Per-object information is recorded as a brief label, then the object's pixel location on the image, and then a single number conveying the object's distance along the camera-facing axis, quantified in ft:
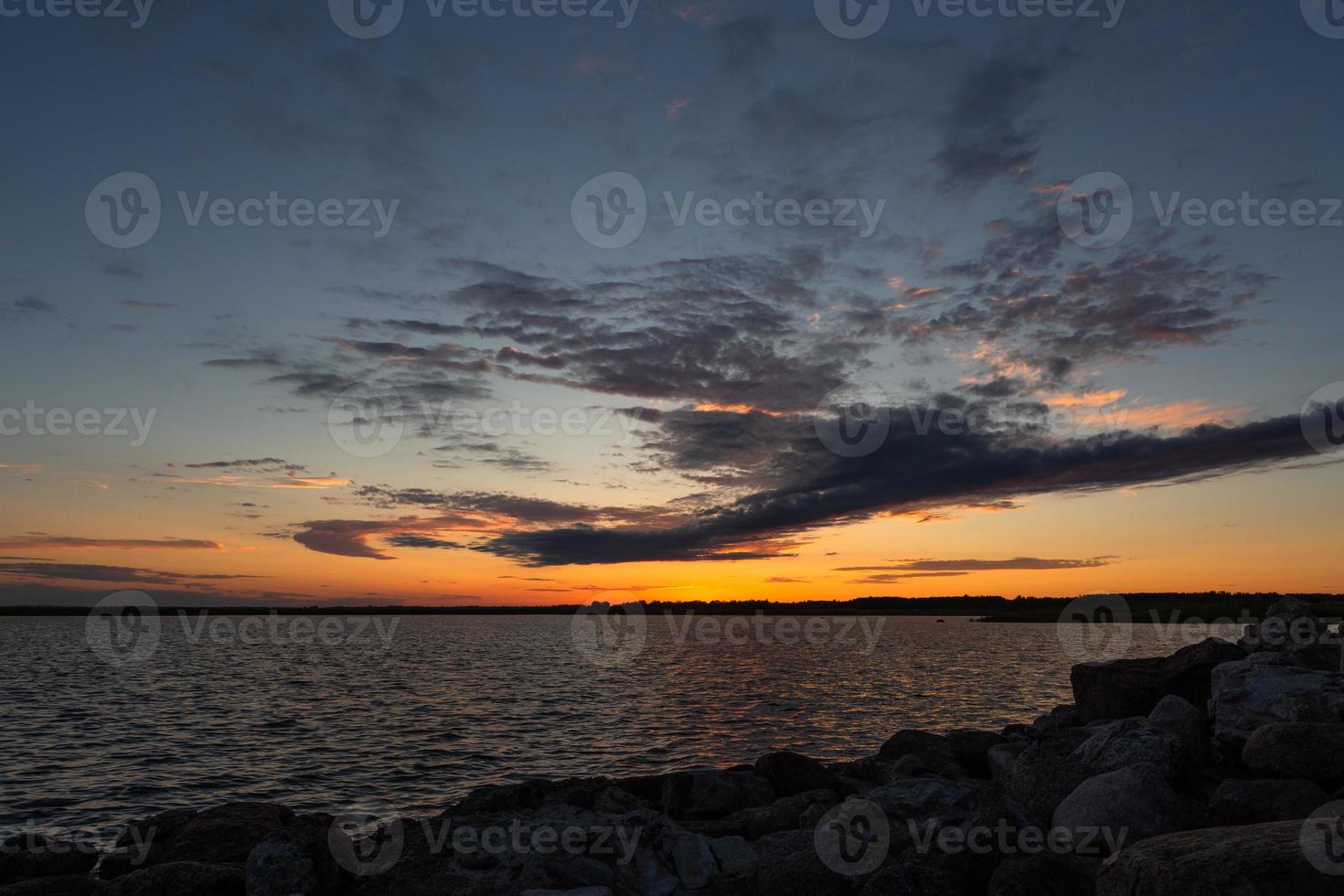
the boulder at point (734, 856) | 39.47
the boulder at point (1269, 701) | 47.52
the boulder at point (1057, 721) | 70.03
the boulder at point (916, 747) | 66.69
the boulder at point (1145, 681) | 61.46
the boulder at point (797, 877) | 33.50
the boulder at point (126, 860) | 46.42
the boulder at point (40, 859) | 45.16
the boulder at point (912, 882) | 29.50
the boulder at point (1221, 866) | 23.81
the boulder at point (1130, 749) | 43.83
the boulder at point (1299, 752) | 40.22
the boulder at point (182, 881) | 37.40
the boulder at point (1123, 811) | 35.47
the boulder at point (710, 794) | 53.93
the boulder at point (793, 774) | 58.49
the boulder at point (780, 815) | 48.26
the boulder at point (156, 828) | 50.24
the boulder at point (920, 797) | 40.98
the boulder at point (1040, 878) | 28.86
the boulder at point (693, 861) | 38.58
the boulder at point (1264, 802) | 36.58
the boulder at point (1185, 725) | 47.09
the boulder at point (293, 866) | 36.83
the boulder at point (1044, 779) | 42.42
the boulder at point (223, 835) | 44.80
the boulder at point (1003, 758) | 56.24
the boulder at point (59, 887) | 39.27
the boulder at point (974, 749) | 65.62
